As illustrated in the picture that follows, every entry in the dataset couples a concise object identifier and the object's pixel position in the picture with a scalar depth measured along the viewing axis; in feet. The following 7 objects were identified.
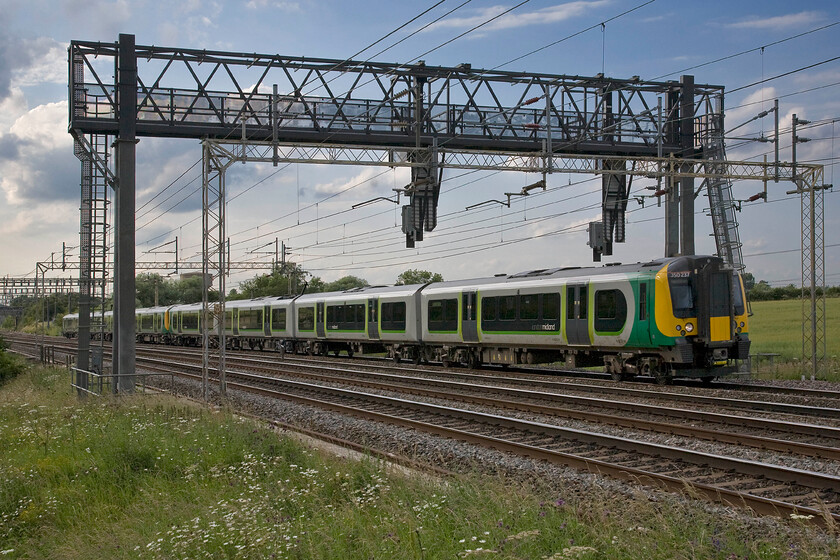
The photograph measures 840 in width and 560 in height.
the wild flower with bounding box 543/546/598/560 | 18.24
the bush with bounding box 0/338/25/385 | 92.32
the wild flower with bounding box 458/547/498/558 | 18.07
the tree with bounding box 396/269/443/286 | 313.75
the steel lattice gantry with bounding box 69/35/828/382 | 72.08
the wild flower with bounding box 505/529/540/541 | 18.88
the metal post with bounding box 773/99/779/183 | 71.92
